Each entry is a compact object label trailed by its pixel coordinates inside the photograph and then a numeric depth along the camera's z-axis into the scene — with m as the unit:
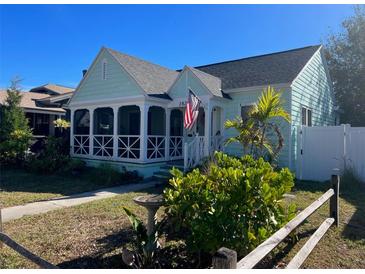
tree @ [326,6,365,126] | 21.12
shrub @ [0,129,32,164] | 14.84
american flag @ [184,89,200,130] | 9.30
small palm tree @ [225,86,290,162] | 7.80
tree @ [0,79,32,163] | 14.89
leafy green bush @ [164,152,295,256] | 3.71
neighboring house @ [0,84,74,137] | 21.12
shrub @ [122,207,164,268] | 3.76
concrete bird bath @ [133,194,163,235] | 4.20
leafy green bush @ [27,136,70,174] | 13.08
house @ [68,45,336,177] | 11.70
